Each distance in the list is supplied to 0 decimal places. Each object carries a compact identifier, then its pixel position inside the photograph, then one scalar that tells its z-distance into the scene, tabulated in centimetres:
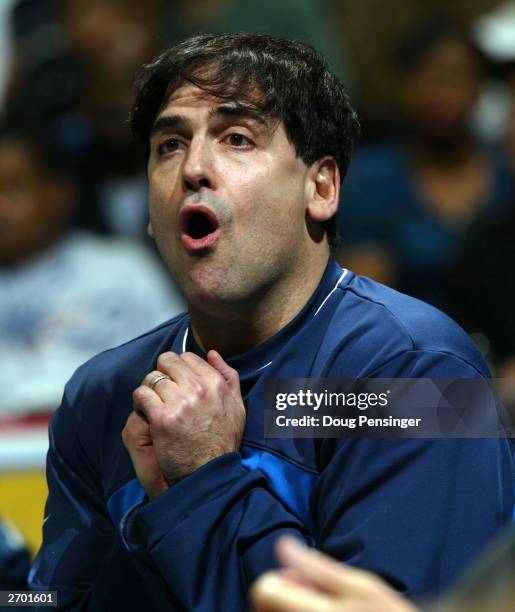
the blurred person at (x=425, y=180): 796
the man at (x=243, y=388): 341
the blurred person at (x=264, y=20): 880
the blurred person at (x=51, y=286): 793
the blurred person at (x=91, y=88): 859
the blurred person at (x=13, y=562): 457
